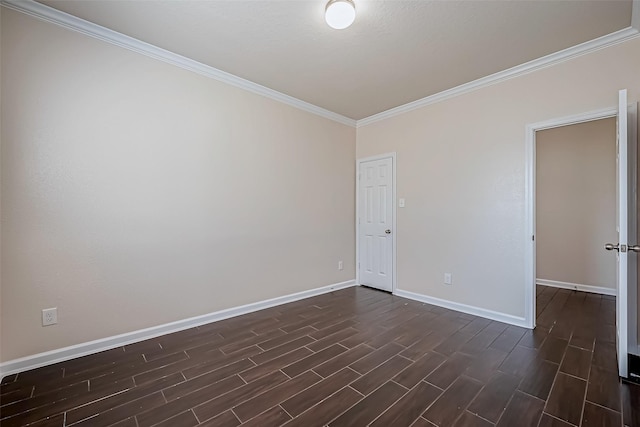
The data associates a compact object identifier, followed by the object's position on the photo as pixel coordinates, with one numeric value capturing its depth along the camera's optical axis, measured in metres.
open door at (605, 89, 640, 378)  1.97
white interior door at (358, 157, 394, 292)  4.20
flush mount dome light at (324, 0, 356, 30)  1.98
